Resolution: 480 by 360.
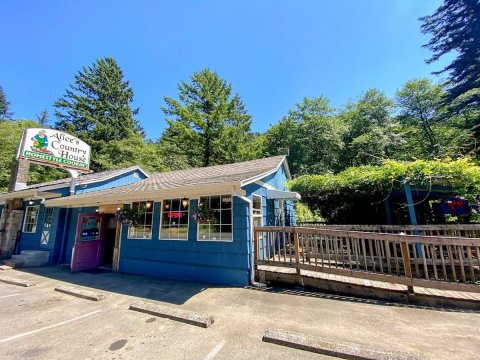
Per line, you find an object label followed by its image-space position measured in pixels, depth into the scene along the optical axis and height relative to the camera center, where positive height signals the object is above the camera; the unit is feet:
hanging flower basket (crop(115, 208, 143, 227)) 23.72 +0.67
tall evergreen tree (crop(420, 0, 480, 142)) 38.50 +32.91
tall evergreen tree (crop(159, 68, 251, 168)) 62.44 +29.83
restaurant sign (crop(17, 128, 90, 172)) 29.32 +11.30
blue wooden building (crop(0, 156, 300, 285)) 19.17 -0.17
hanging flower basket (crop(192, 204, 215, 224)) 19.80 +0.70
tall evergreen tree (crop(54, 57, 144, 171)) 72.59 +42.75
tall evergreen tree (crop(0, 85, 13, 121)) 109.50 +62.31
